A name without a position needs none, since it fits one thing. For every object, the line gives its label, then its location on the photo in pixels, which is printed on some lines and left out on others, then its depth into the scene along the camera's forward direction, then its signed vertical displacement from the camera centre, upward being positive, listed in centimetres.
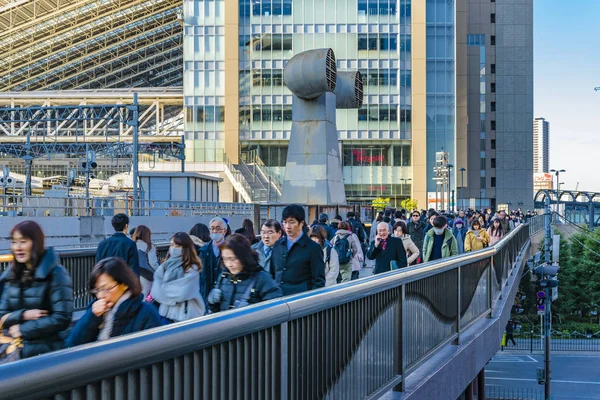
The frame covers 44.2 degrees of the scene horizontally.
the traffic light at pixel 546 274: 2425 -295
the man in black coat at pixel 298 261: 644 -66
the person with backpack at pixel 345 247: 1130 -93
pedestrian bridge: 221 -80
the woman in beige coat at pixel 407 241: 1097 -84
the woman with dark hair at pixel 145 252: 834 -76
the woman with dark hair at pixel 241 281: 530 -68
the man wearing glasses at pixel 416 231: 1557 -94
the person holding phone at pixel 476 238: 1342 -96
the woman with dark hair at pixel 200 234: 849 -55
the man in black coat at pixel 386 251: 974 -86
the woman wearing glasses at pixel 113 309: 425 -71
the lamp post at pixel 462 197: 9298 -134
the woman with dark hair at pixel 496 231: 1719 -106
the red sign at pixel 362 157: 7212 +290
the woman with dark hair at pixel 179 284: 583 -78
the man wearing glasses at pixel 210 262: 780 -81
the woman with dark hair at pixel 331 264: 857 -92
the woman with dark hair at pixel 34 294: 434 -66
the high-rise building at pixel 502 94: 10425 +1329
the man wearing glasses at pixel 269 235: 714 -49
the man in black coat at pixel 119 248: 788 -65
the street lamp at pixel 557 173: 6257 +116
